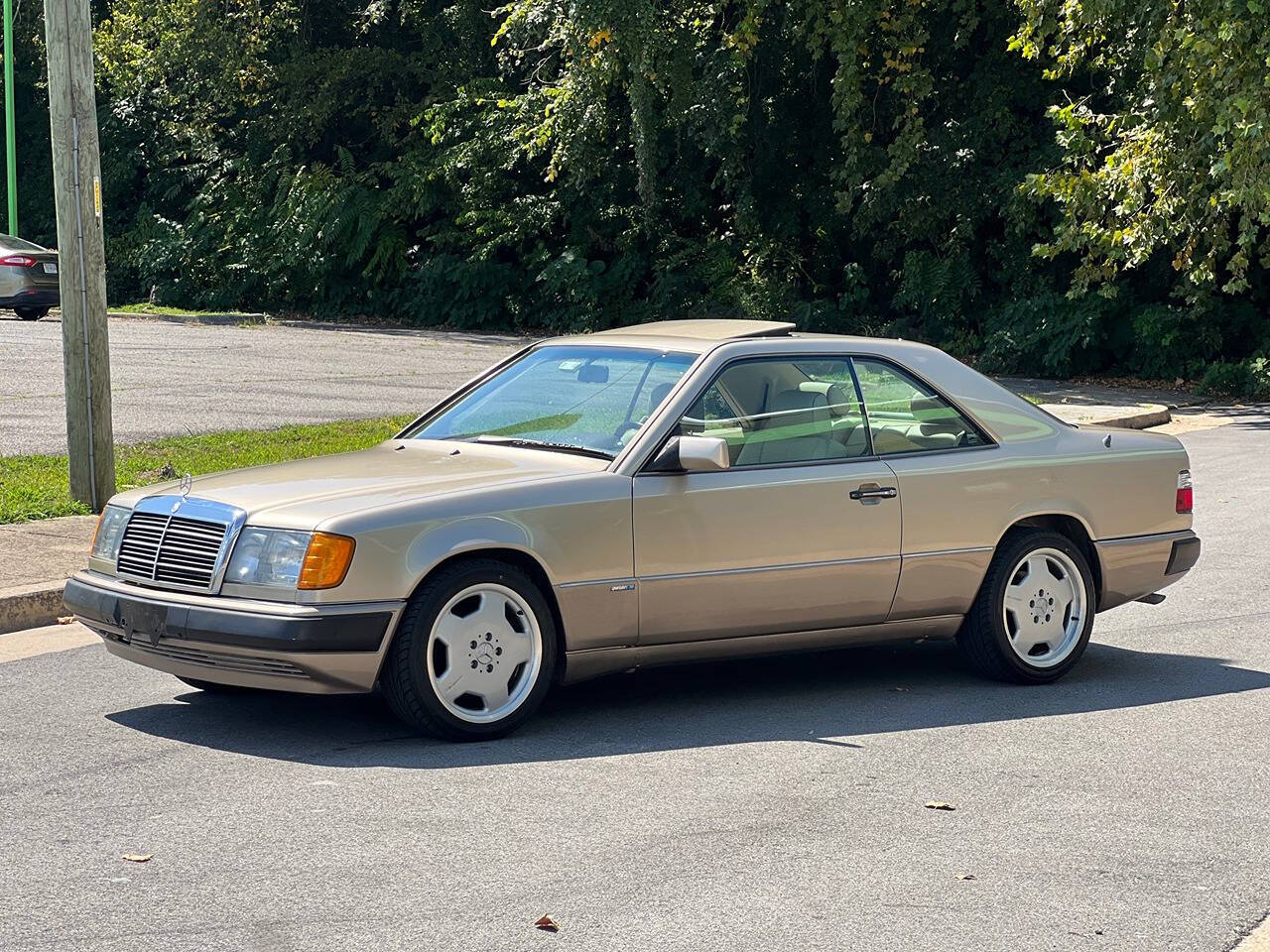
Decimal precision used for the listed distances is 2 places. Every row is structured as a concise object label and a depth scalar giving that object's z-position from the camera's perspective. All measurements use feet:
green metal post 125.70
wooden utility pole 35.55
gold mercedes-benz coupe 20.29
